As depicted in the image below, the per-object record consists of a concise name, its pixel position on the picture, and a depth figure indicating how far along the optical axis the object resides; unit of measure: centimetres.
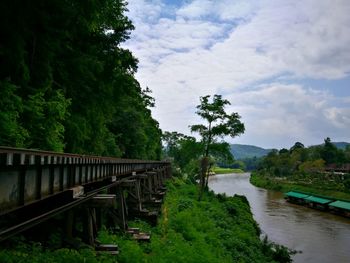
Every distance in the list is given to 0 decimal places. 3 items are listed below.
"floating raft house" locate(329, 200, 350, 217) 4650
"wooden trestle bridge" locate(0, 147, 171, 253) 625
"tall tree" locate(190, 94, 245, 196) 4253
